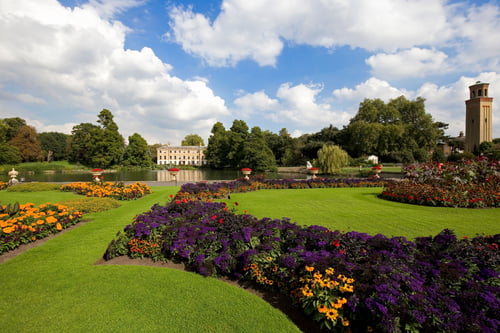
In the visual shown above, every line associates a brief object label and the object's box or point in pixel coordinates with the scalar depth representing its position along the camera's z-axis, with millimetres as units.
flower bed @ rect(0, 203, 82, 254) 4924
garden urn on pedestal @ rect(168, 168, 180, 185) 15538
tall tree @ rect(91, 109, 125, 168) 45391
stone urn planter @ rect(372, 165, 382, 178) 17588
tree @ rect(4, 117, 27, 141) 49188
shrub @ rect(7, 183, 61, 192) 12844
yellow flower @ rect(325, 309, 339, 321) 2309
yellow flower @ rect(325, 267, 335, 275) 2691
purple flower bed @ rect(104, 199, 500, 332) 2174
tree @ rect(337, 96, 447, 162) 43781
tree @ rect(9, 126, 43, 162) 46281
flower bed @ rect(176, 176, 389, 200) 10570
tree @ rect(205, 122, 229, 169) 50969
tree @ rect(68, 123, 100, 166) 53906
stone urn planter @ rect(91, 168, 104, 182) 14516
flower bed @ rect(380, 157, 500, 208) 8367
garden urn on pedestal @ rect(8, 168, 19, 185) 15877
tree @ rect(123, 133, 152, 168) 50219
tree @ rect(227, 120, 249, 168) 46219
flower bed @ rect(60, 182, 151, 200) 11133
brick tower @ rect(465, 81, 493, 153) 50000
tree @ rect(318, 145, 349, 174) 28219
